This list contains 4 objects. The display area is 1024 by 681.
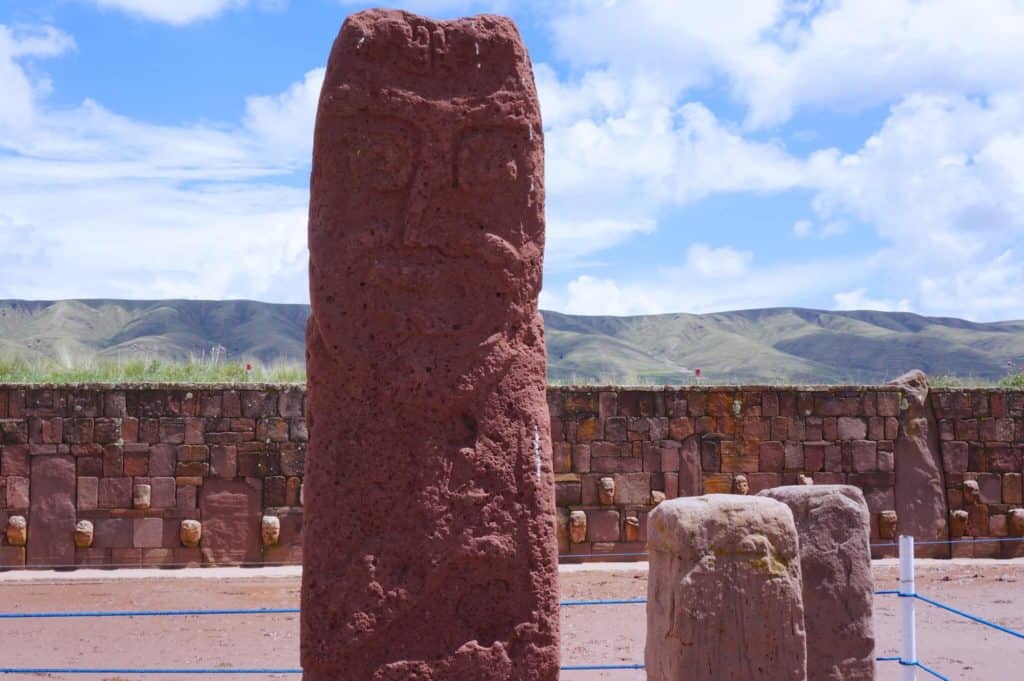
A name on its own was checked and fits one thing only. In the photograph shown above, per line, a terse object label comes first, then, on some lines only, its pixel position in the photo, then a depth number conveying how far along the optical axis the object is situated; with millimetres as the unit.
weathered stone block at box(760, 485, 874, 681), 6223
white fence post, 5957
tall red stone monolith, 3693
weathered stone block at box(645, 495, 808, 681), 4629
